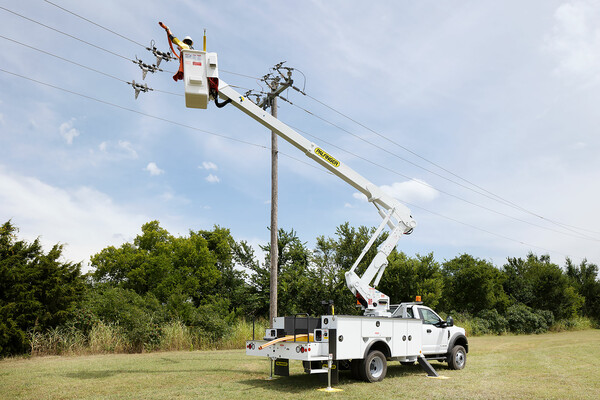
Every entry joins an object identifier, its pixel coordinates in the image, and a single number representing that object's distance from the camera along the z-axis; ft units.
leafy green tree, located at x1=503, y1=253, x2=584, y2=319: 124.77
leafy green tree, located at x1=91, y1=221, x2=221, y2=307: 107.04
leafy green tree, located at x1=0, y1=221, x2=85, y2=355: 48.93
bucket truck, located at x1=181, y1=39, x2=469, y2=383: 31.81
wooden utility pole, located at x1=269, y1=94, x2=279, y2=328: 51.42
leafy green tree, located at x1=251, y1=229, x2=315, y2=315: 76.89
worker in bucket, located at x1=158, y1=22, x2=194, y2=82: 34.09
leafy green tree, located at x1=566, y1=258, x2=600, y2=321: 143.64
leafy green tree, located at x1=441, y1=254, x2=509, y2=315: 108.99
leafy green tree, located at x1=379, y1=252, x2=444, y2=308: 76.95
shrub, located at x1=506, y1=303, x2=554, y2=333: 109.29
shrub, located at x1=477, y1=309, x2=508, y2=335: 104.53
